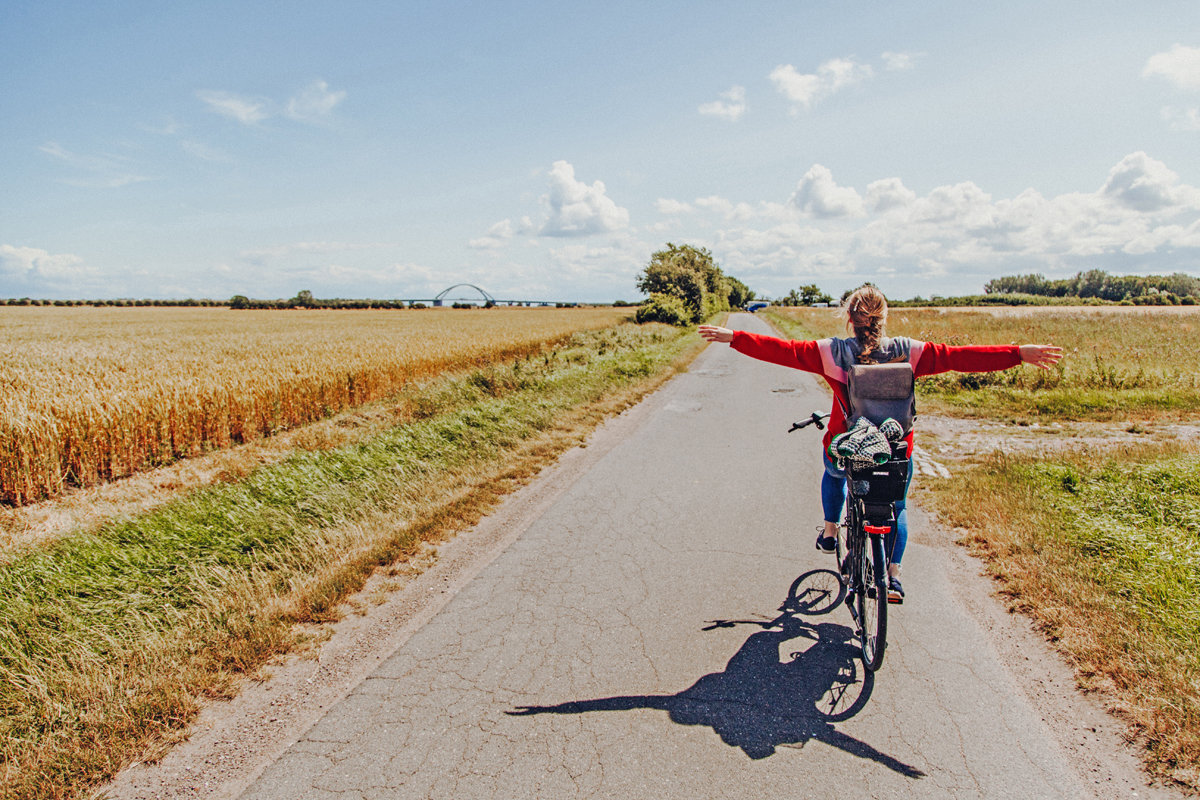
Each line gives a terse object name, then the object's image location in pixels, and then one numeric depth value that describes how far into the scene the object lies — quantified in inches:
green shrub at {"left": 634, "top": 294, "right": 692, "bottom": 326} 1596.9
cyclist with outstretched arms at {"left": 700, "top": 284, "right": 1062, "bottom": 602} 122.1
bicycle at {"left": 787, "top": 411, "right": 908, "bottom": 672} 109.3
